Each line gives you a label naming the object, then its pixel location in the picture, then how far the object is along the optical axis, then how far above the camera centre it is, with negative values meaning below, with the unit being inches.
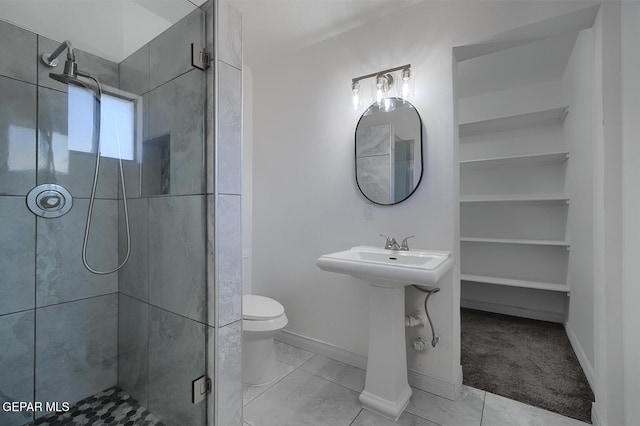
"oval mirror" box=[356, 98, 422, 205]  74.5 +16.9
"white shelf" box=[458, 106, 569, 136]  105.3 +36.6
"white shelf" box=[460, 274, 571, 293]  104.5 -26.7
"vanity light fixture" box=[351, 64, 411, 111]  75.8 +34.3
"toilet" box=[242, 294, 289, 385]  71.2 -32.7
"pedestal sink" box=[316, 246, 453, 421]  61.8 -27.4
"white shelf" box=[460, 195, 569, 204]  104.9 +5.7
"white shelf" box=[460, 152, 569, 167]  103.8 +20.9
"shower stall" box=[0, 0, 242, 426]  48.9 -3.0
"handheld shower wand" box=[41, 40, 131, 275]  53.4 +23.0
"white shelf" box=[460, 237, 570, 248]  105.4 -10.7
